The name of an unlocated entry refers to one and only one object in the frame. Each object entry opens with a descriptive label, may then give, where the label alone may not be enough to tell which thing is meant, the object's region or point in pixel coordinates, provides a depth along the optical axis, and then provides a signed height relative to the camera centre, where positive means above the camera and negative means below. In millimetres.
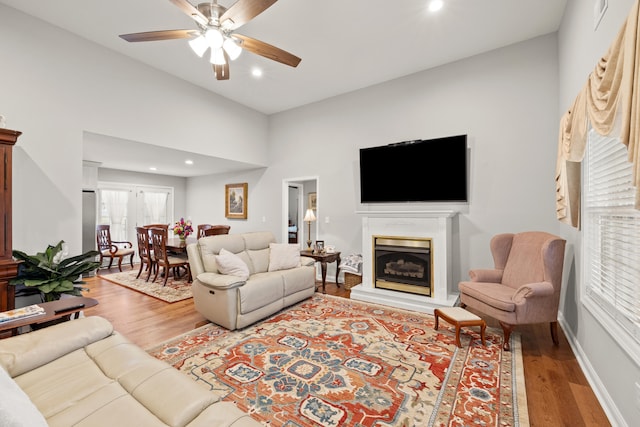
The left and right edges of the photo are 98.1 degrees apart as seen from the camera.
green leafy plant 2573 -562
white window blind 1657 -151
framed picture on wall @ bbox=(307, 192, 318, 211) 7167 +355
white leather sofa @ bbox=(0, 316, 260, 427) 1051 -791
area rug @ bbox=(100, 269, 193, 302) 4234 -1229
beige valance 1179 +619
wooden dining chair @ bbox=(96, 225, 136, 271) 5949 -724
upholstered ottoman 2574 -997
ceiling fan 2039 +1503
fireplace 3637 -634
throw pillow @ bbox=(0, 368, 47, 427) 791 -610
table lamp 4948 -59
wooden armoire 2383 -46
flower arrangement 5216 -289
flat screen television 3824 +631
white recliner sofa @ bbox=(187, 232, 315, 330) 2963 -780
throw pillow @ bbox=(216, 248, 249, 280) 3186 -611
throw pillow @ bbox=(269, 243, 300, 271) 3875 -607
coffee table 1871 -736
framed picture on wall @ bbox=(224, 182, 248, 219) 6438 +321
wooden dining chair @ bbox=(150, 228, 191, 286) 4742 -738
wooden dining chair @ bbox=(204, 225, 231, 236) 5254 -324
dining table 4980 -574
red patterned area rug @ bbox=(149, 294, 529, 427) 1767 -1256
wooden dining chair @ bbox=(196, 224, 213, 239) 6008 -341
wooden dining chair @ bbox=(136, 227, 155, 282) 5105 -649
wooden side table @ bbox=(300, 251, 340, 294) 4473 -726
